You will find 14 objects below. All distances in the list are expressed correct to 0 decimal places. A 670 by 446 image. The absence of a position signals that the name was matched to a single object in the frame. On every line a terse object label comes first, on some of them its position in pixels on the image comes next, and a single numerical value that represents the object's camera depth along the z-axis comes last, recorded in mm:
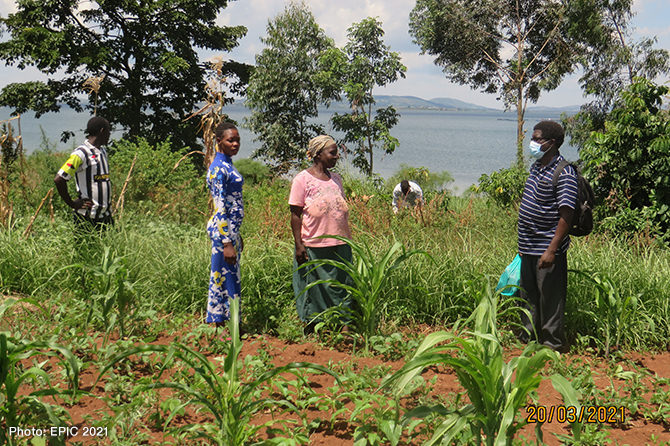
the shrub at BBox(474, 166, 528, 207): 12939
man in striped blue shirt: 4102
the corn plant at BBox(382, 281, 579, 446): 2398
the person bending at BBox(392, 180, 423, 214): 8859
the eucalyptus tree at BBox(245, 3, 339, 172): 20656
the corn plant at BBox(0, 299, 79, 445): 2537
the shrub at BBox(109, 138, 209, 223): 8570
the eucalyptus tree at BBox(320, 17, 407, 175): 18516
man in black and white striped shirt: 4969
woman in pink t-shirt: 4438
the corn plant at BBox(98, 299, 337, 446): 2572
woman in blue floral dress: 4246
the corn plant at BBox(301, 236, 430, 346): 4145
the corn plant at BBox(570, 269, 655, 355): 4164
